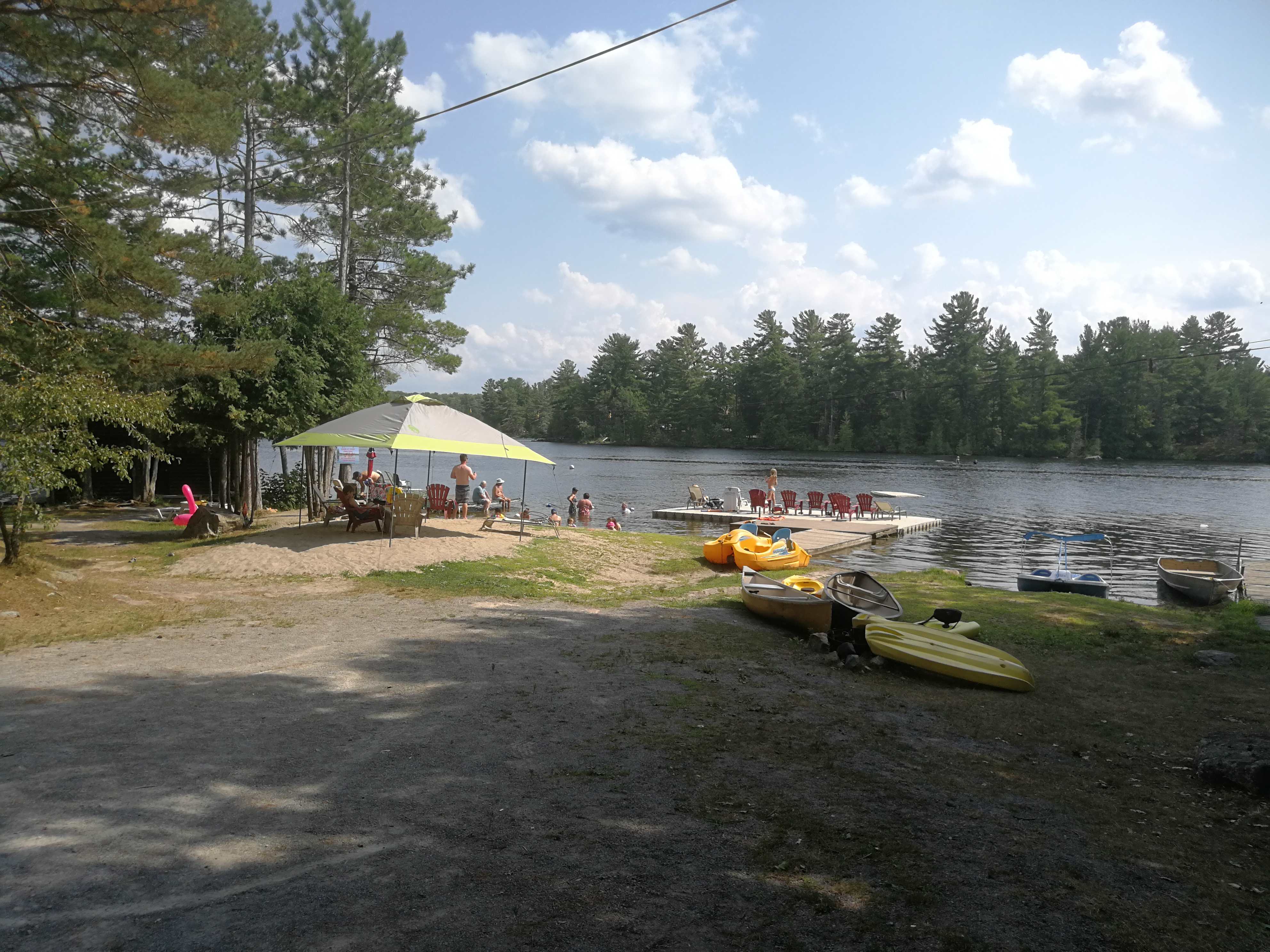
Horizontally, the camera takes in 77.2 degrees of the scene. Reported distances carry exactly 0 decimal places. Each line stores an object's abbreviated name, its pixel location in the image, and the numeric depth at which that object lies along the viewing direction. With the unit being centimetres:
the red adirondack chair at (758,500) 2948
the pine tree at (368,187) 2444
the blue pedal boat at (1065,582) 1658
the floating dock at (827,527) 2333
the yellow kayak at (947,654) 828
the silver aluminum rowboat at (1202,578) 1609
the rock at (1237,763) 557
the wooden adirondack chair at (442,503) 2081
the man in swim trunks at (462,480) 2197
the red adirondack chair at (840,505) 2969
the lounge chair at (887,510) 3069
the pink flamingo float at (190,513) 1814
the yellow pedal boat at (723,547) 1755
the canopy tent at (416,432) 1475
